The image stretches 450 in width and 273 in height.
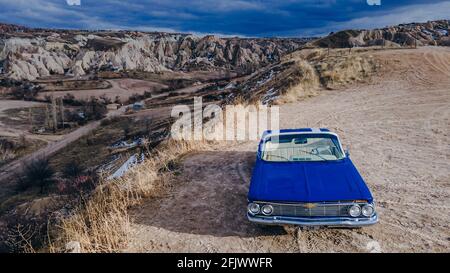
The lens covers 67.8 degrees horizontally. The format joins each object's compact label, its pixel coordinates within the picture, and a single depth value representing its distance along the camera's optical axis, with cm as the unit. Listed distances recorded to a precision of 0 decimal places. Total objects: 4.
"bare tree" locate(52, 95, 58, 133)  4350
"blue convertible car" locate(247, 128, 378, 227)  505
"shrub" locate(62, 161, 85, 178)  2415
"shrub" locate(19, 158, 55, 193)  2305
